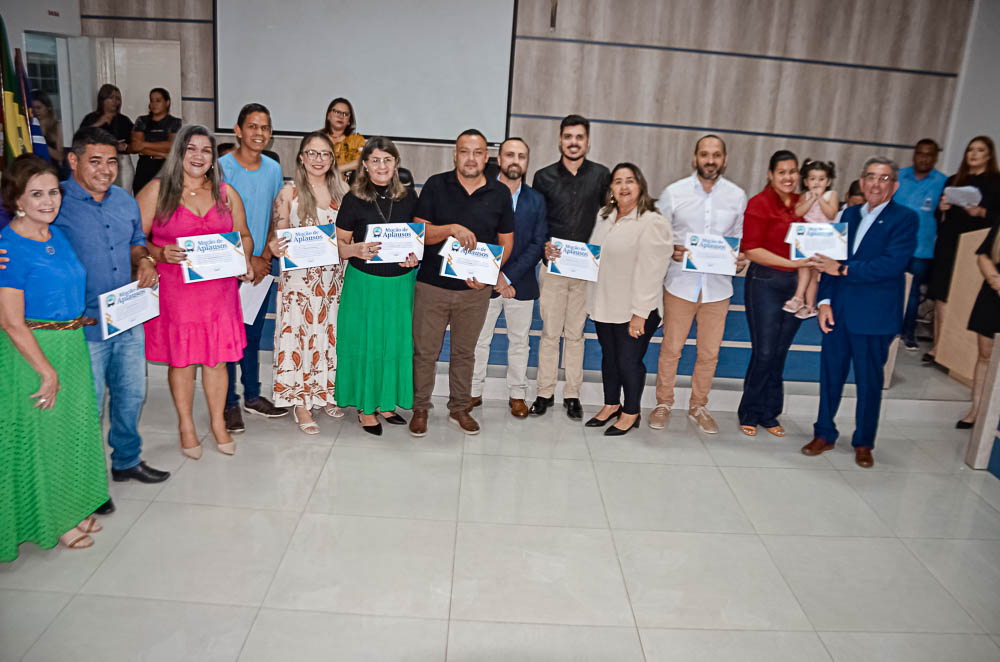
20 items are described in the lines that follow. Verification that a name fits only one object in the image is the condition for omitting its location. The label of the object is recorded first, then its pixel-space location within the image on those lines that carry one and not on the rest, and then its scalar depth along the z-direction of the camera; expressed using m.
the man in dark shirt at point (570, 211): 3.76
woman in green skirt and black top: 3.36
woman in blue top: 2.28
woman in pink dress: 2.96
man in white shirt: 3.73
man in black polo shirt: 3.46
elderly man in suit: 3.44
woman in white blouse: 3.56
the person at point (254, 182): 3.40
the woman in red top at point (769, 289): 3.67
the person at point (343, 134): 4.91
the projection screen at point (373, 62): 7.02
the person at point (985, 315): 3.50
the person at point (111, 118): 6.36
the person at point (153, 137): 6.30
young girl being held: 3.61
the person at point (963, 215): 4.69
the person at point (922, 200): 5.12
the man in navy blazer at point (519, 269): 3.69
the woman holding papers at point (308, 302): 3.41
